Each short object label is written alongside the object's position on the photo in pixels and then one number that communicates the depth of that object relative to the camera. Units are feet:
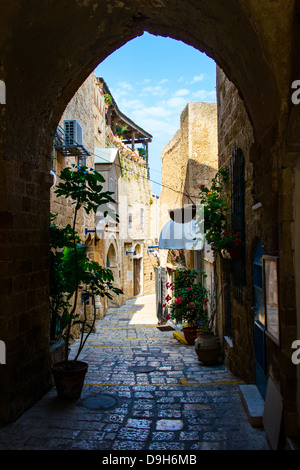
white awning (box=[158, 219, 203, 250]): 30.88
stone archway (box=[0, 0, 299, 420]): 10.47
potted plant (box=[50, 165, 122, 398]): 14.29
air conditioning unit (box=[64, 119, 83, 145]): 28.50
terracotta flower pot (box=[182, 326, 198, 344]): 27.45
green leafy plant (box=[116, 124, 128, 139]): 71.77
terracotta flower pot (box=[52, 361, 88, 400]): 14.24
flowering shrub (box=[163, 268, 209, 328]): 26.91
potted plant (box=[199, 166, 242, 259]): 20.03
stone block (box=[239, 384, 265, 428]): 11.71
